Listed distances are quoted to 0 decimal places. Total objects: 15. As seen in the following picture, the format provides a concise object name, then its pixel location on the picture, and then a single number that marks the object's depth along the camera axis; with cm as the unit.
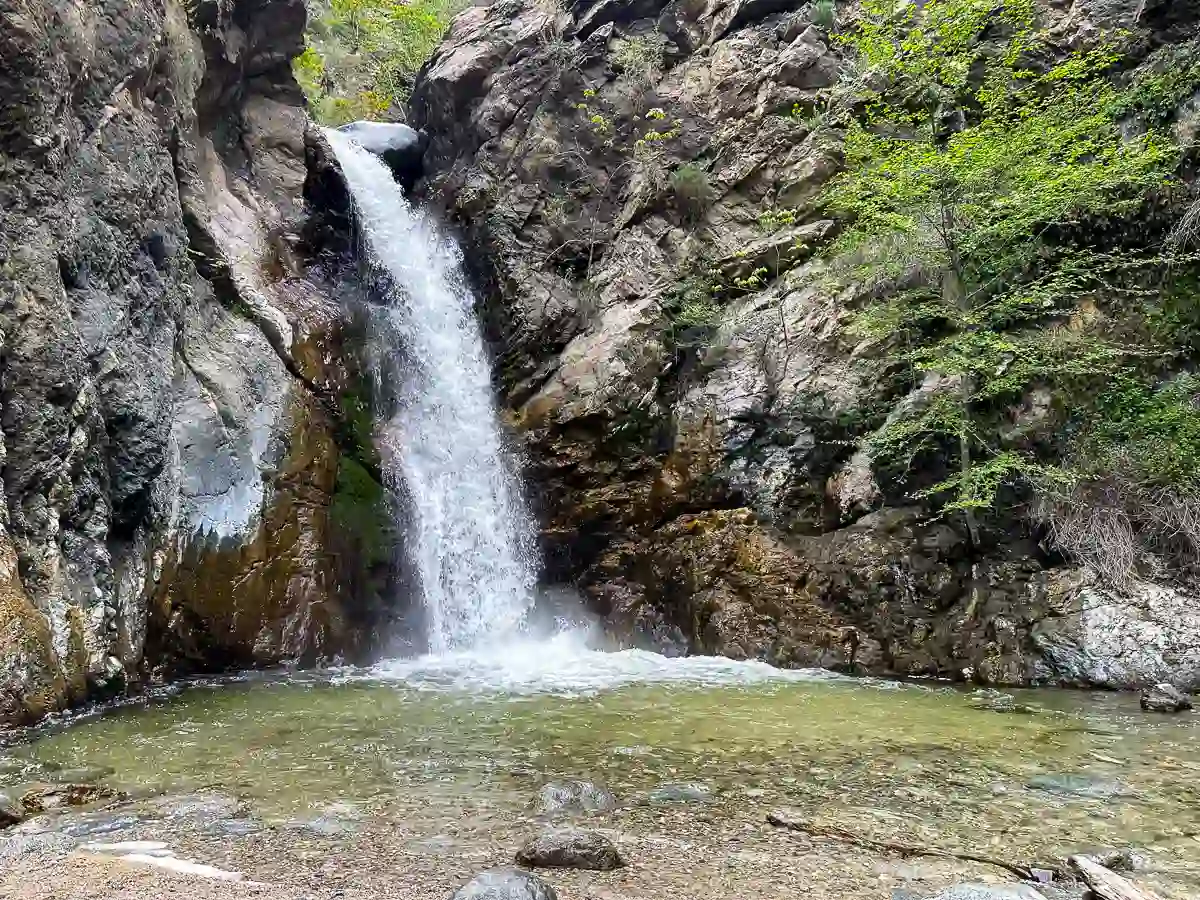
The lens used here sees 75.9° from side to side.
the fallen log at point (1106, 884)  323
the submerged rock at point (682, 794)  476
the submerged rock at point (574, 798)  455
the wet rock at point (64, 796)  464
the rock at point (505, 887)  304
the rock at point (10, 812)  429
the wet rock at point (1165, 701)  706
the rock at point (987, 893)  304
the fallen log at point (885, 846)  367
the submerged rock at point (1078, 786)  477
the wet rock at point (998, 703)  739
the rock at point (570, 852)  370
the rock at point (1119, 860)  366
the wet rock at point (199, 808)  440
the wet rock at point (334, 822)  421
